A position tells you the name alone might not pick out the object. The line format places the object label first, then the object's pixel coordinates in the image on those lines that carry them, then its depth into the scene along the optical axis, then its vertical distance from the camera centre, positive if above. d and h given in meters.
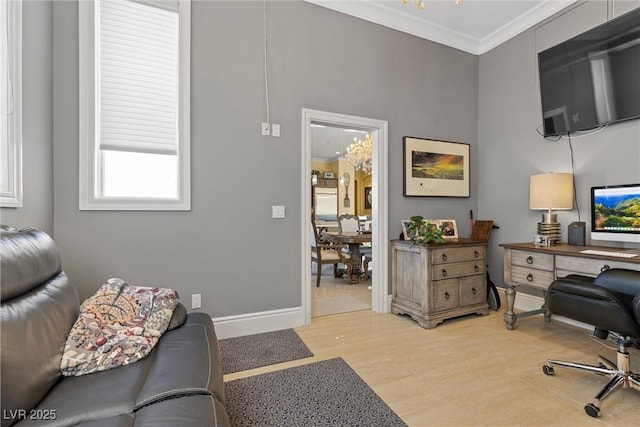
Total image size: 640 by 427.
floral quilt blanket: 1.29 -0.56
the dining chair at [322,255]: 4.66 -0.64
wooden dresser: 2.96 -0.68
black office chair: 1.61 -0.54
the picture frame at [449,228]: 3.57 -0.17
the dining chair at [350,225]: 5.46 -0.21
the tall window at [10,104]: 1.64 +0.62
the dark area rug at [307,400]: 1.61 -1.10
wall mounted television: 2.54 +1.26
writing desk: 2.22 -0.41
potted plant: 3.02 -0.18
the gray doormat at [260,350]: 2.24 -1.10
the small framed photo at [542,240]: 2.83 -0.25
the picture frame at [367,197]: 10.28 +0.56
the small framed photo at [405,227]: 3.34 -0.15
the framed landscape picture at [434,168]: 3.55 +0.57
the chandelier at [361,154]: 6.17 +1.27
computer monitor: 2.45 +0.01
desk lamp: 2.83 +0.17
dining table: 4.64 -0.54
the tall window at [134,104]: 2.30 +0.89
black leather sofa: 0.97 -0.65
